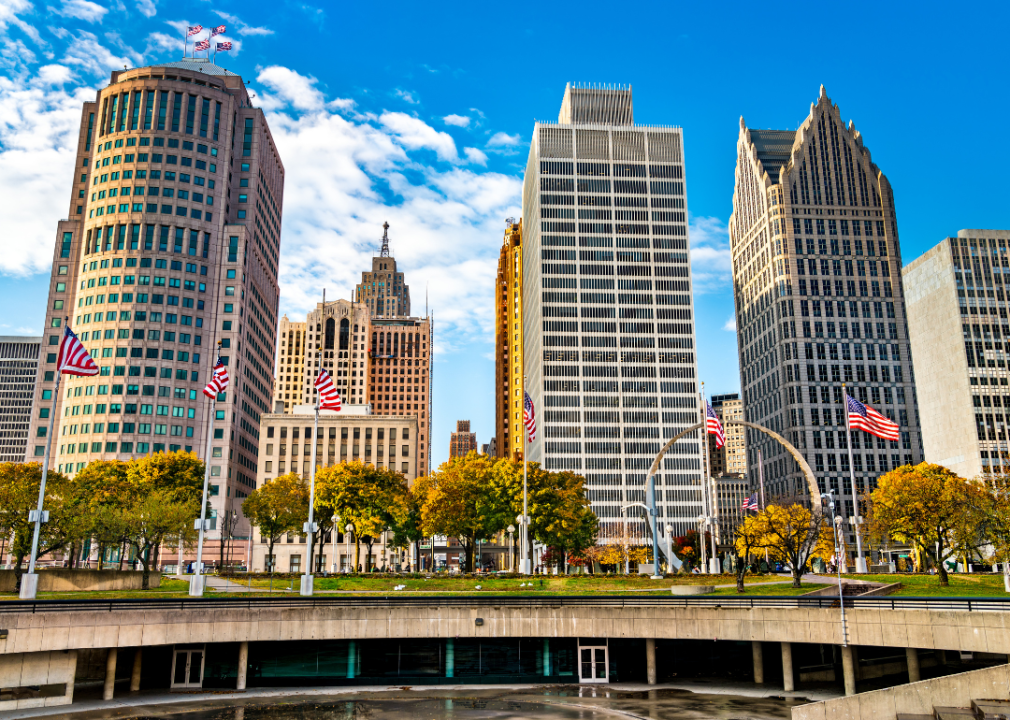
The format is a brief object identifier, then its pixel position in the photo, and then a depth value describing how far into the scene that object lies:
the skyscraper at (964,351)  143.62
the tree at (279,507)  96.88
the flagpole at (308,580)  48.49
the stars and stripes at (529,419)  59.87
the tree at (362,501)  88.44
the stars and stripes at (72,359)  48.53
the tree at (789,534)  55.81
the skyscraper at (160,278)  131.12
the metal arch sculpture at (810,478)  62.17
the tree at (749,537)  60.72
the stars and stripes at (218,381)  55.12
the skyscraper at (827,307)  175.12
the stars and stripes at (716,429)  61.84
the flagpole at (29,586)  42.62
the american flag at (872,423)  62.09
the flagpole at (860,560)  72.25
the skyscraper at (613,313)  166.62
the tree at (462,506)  79.69
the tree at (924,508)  61.50
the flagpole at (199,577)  47.94
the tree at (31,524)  64.25
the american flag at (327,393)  52.69
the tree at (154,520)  63.31
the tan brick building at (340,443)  150.50
